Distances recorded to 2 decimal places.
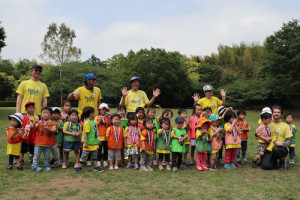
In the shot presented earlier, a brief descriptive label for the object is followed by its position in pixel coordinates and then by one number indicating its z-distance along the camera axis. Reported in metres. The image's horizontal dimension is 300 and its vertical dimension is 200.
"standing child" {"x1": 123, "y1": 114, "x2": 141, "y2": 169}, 6.16
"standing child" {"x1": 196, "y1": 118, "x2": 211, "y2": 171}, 6.07
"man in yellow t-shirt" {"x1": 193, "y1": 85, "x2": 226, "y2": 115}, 6.85
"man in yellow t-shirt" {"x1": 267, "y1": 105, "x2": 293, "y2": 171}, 6.10
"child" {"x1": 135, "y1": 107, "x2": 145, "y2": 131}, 6.45
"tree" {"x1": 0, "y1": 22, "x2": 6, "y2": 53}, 19.50
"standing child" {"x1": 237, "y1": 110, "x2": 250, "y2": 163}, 6.99
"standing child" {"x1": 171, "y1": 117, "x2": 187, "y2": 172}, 5.95
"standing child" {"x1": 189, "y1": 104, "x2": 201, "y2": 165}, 6.58
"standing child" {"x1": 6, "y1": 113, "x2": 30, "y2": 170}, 5.80
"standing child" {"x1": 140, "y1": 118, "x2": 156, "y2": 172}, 5.98
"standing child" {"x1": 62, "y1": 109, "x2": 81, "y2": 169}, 6.00
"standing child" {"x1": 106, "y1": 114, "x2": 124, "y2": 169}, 6.05
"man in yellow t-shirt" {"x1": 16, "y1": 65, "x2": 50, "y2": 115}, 6.07
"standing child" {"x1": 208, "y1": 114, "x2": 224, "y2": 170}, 6.16
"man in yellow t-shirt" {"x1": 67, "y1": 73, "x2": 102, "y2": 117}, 6.29
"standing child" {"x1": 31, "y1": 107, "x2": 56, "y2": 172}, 5.80
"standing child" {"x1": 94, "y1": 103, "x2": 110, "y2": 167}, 6.29
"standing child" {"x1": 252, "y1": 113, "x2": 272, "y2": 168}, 6.36
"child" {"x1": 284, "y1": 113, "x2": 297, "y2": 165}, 7.09
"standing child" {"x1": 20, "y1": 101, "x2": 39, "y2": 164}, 5.94
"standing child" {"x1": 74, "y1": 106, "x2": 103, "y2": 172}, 5.79
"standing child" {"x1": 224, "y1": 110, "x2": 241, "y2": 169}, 6.23
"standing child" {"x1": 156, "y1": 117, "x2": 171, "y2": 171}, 6.04
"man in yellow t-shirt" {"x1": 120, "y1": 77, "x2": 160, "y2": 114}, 6.63
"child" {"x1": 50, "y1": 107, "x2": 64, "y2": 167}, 6.22
